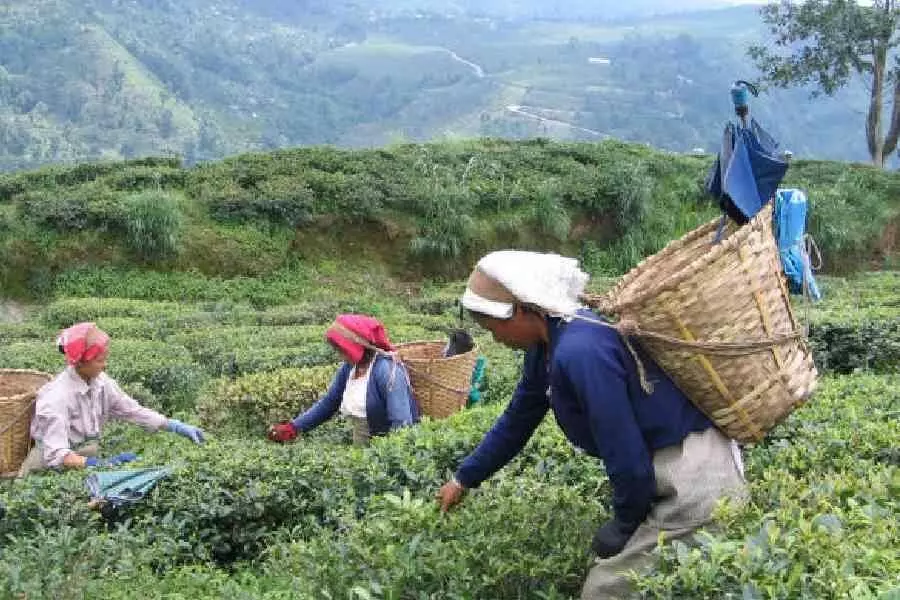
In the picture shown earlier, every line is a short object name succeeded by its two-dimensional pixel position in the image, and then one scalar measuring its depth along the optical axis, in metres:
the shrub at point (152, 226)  15.34
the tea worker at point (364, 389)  5.70
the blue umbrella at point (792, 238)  3.49
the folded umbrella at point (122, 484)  4.77
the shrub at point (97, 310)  12.30
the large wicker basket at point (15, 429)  5.54
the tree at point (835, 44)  21.97
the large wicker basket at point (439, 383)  6.51
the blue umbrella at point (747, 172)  2.97
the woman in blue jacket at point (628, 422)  2.83
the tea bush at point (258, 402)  7.75
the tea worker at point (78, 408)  5.30
